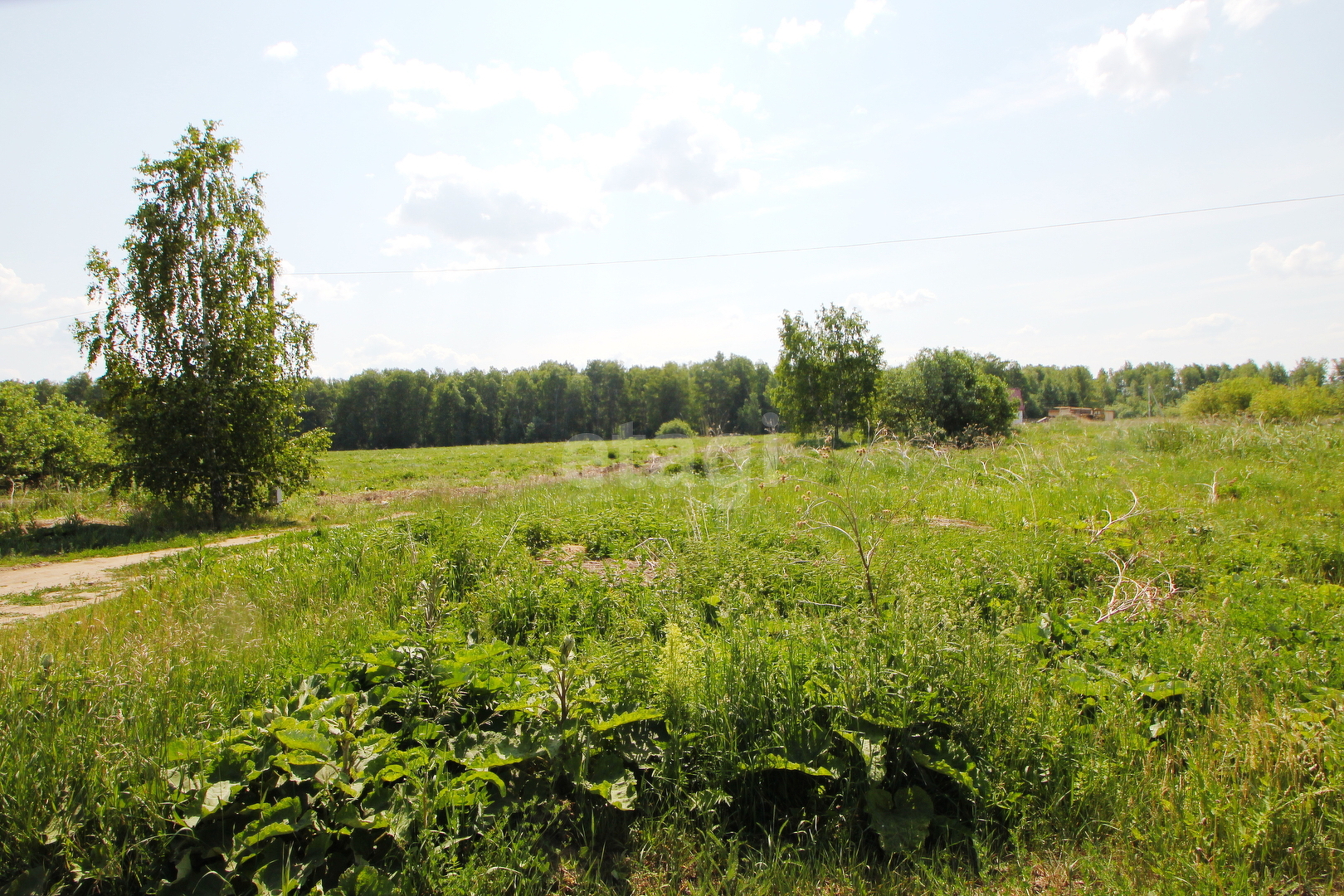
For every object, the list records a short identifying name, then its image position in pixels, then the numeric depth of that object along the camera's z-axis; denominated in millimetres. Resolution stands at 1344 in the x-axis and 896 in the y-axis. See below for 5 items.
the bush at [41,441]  14914
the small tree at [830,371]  29969
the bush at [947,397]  30047
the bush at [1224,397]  41719
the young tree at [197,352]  12453
